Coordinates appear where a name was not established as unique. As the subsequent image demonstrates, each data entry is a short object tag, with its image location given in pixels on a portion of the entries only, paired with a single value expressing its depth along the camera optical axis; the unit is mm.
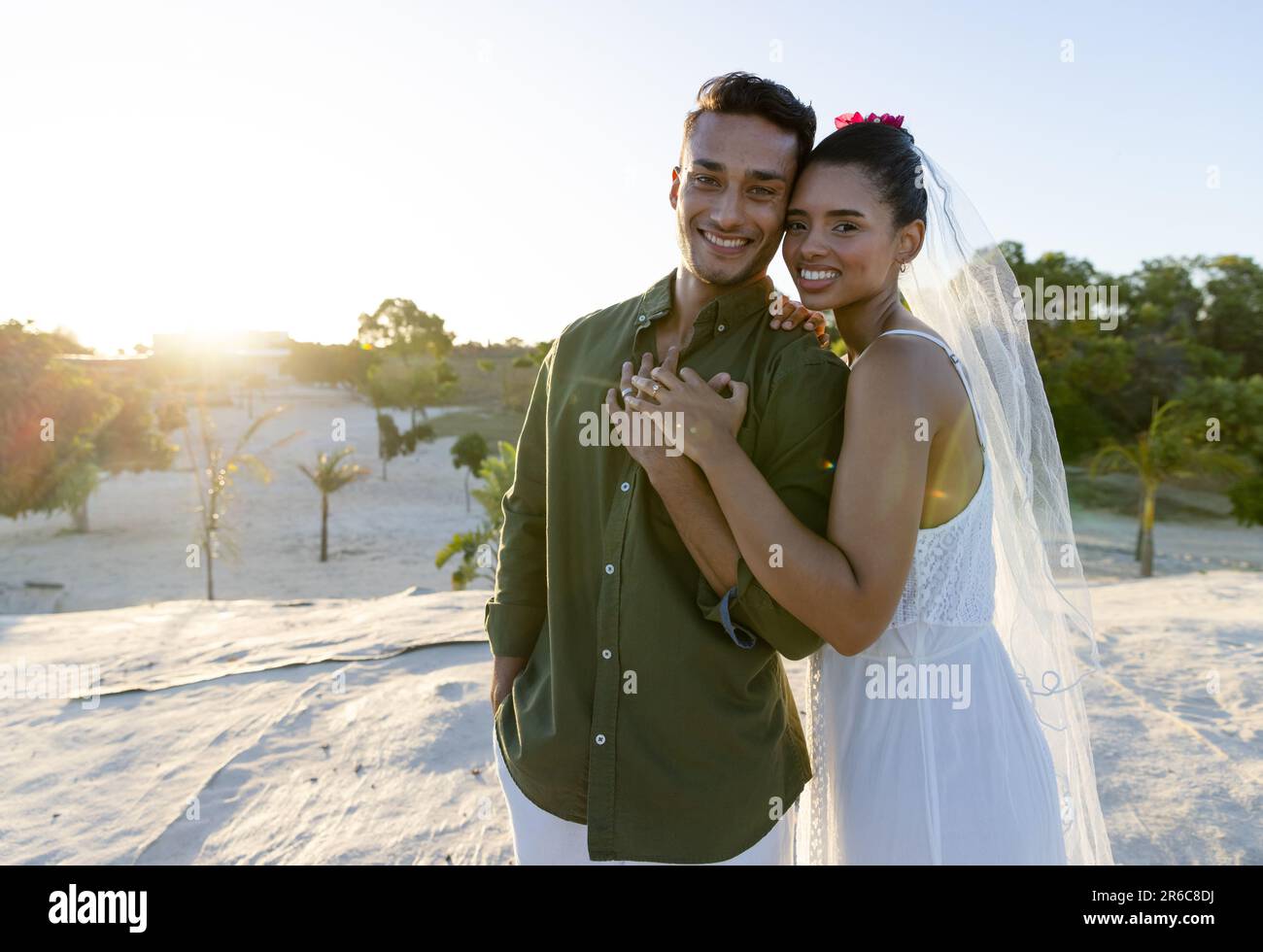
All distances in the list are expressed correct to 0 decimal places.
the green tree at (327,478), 21656
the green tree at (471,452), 30266
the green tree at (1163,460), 18688
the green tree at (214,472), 18320
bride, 1781
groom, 1904
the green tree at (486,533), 14688
